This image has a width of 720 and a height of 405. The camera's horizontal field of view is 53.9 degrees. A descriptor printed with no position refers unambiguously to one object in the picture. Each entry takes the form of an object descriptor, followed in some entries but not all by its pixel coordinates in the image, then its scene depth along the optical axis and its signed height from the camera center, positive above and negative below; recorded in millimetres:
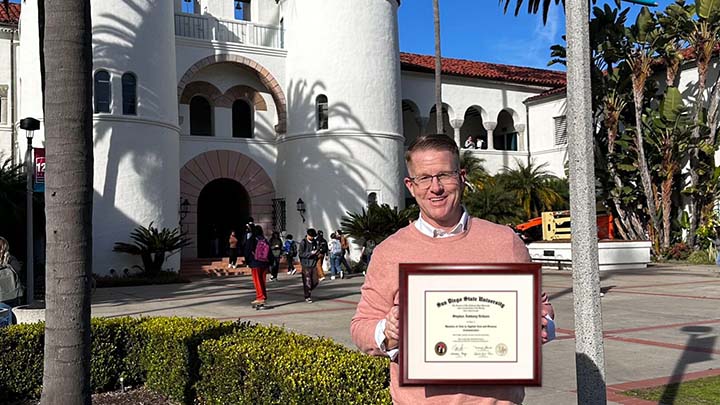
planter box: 24188 -1383
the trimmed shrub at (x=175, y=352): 6406 -1209
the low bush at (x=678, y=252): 27312 -1565
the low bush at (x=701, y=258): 26047 -1742
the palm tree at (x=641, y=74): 27688 +5512
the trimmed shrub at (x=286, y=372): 4770 -1084
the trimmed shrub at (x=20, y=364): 6969 -1329
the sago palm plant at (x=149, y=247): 23344 -668
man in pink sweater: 2594 -117
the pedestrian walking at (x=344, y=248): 24781 -997
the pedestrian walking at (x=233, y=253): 26391 -1088
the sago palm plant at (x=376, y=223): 25938 -104
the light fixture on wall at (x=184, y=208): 27453 +670
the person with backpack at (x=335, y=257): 23703 -1201
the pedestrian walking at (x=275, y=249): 22781 -886
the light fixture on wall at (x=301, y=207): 27817 +590
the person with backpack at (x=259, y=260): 14109 -740
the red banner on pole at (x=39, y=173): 14180 +1159
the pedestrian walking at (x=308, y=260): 15523 -840
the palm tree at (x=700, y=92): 26562 +4663
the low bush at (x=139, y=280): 21672 -1676
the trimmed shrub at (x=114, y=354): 7254 -1324
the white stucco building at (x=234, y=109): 23875 +4404
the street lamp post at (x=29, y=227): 14102 +49
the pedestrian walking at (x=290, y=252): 25688 -1104
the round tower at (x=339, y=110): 27625 +4364
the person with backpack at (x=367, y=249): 25641 -1060
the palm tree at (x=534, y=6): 26141 +7870
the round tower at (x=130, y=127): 23406 +3374
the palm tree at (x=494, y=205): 27266 +455
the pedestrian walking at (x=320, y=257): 16378 -884
